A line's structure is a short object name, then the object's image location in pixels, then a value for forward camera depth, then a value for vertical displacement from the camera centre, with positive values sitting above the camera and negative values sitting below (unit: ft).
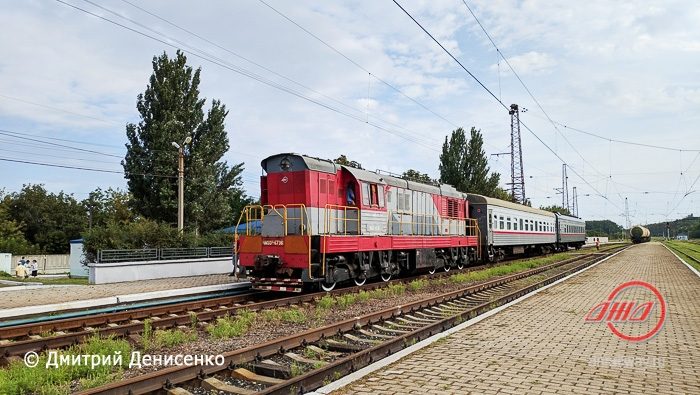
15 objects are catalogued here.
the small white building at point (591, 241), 257.14 -4.82
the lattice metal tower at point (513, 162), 139.85 +20.59
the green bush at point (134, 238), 64.39 -0.24
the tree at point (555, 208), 291.42 +15.48
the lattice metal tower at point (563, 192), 215.88 +18.22
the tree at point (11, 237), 149.89 -0.06
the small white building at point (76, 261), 80.69 -4.31
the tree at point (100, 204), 201.67 +14.96
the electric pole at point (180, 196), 75.15 +6.18
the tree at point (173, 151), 91.45 +16.65
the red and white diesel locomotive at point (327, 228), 42.39 +0.63
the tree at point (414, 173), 189.67 +23.91
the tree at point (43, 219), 208.54 +7.85
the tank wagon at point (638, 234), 273.13 -1.18
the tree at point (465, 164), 173.17 +25.15
